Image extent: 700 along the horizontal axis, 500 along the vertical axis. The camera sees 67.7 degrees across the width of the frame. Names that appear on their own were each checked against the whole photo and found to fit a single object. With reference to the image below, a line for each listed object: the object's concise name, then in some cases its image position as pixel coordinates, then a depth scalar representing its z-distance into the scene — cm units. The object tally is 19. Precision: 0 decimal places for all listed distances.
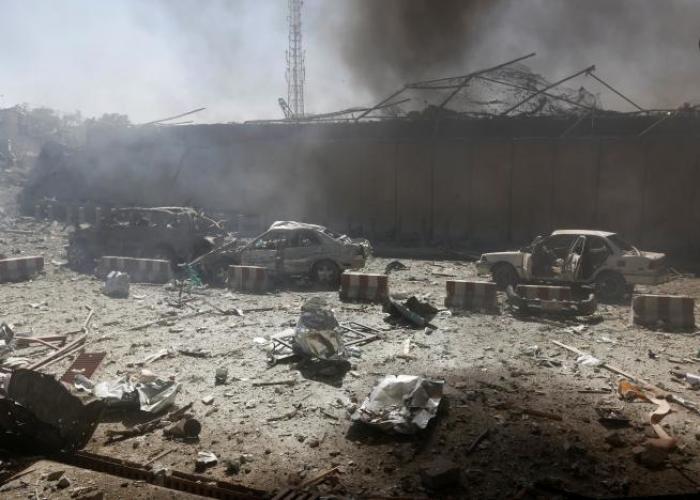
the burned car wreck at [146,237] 1292
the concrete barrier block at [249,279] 1105
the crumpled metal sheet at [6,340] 705
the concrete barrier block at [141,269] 1199
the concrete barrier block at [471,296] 924
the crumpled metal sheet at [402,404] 482
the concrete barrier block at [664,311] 821
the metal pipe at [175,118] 2287
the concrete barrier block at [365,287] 992
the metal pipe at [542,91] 1673
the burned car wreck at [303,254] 1146
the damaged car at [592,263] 991
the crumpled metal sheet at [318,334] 652
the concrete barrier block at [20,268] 1177
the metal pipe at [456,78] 1724
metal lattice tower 3164
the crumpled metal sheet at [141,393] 538
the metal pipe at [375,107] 1863
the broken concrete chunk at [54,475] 426
